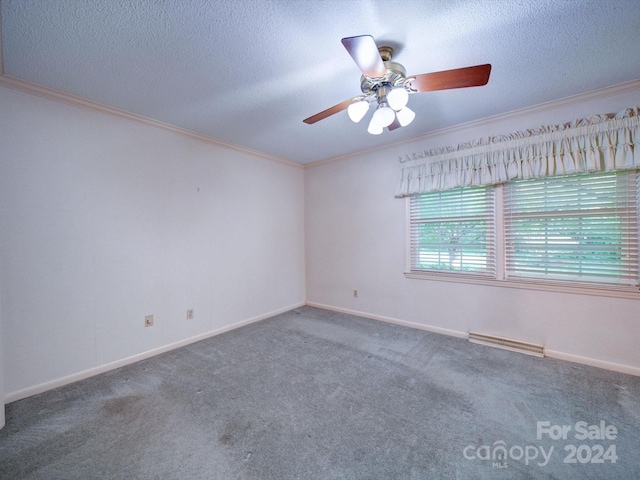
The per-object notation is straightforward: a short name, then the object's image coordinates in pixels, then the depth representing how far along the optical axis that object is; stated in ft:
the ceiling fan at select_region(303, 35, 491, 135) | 4.49
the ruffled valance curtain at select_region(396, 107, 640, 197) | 7.23
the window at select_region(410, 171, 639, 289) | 7.54
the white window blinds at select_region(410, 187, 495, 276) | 9.62
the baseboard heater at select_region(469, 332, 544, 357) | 8.51
